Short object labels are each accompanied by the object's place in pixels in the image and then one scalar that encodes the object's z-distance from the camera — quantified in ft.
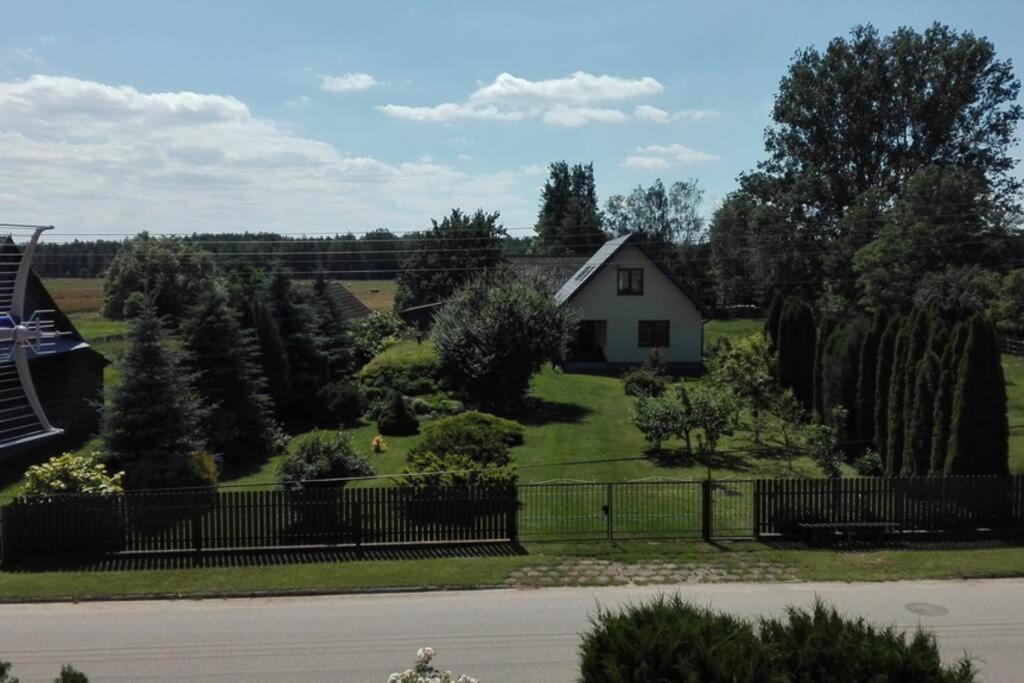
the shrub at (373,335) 135.85
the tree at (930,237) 141.38
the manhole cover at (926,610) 42.14
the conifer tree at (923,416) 63.00
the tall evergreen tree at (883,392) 73.10
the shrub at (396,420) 93.20
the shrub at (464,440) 65.16
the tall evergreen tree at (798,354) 100.37
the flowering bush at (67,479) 54.13
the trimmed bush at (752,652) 23.00
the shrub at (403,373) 111.55
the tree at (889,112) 181.06
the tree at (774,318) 108.06
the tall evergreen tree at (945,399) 59.82
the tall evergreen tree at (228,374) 83.30
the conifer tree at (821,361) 91.04
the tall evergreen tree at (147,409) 66.95
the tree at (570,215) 288.51
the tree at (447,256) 187.32
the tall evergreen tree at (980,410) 57.98
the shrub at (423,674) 21.98
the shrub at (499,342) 98.94
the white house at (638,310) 142.31
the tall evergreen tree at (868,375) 76.23
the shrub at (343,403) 99.66
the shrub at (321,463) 59.41
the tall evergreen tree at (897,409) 68.64
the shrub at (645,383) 109.70
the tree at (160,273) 175.01
